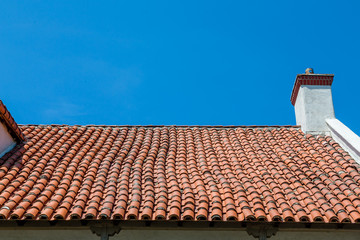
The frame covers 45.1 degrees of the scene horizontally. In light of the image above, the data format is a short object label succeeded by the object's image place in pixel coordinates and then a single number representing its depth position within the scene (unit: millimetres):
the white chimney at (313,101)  11836
